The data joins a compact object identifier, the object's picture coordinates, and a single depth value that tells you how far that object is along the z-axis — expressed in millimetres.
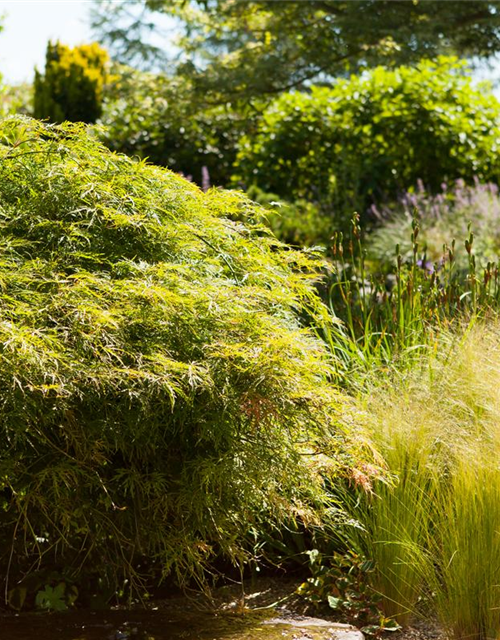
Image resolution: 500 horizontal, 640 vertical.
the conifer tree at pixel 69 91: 13820
